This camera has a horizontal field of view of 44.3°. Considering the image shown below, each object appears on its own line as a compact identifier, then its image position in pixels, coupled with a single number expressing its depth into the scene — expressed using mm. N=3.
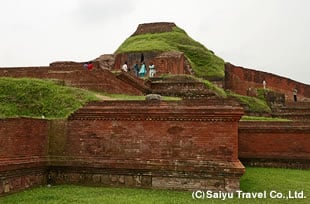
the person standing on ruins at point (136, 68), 19916
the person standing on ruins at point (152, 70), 17489
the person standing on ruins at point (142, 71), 18125
